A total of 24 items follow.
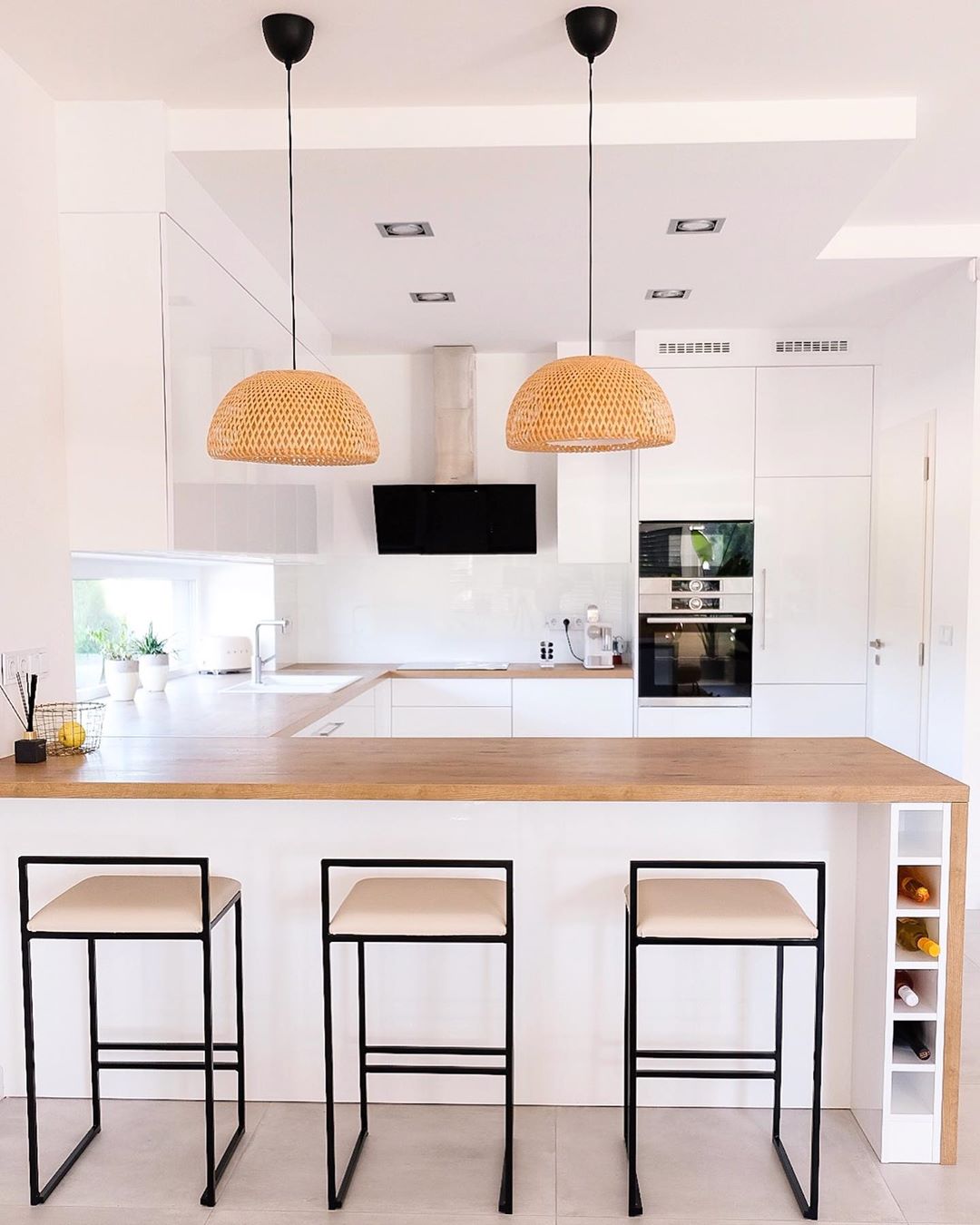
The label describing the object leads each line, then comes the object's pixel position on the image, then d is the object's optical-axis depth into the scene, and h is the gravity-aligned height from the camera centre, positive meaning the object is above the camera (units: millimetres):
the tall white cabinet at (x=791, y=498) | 4719 +336
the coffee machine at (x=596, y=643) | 5059 -443
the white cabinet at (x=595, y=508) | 4934 +298
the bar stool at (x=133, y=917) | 2010 -772
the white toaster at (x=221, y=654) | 4672 -450
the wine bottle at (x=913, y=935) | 2180 -902
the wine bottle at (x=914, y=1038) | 2207 -1169
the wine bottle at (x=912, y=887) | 2176 -778
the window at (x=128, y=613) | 3908 -224
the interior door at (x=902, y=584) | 4152 -103
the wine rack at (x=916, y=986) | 2166 -1016
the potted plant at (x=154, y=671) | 4000 -455
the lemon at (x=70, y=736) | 2504 -461
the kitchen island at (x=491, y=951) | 2385 -952
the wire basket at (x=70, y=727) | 2508 -442
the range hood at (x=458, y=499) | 5023 +359
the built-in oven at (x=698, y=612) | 4773 -251
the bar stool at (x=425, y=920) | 1977 -768
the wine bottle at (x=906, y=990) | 2164 -1028
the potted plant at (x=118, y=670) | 3793 -429
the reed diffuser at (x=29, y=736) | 2398 -456
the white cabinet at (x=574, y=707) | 4848 -756
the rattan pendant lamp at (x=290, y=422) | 2018 +318
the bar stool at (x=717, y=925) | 1960 -773
